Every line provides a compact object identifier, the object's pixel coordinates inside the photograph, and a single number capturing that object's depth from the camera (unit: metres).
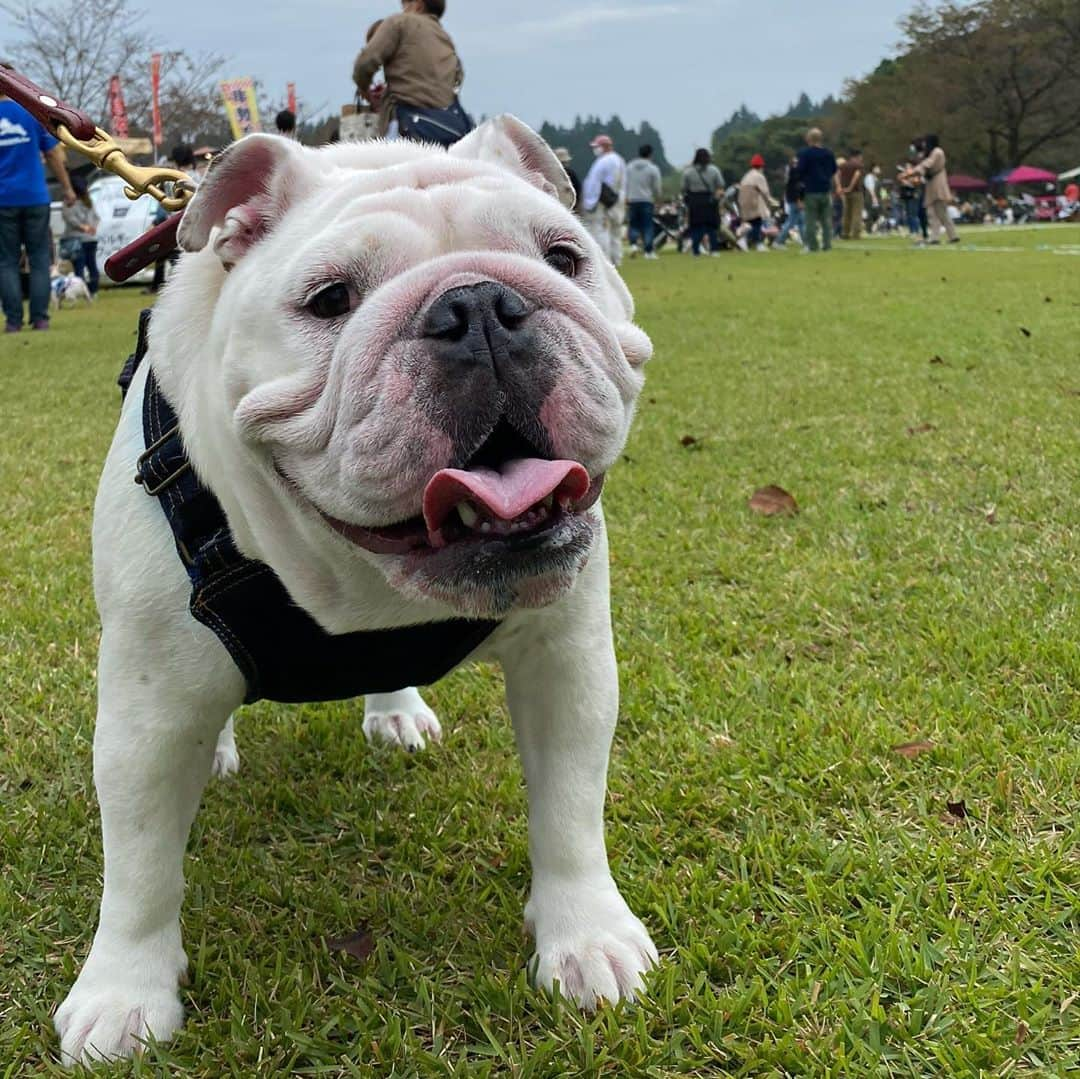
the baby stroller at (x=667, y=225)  33.53
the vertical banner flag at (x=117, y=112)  31.50
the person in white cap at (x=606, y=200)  17.73
